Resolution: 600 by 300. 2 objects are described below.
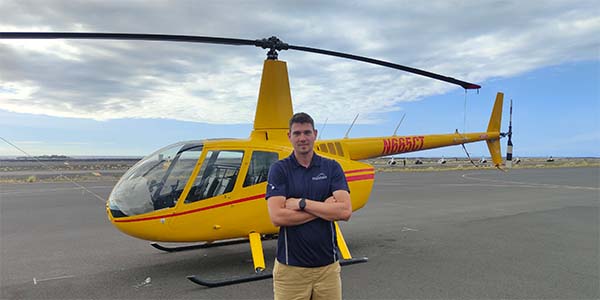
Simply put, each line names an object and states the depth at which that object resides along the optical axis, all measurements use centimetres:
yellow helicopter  530
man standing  266
